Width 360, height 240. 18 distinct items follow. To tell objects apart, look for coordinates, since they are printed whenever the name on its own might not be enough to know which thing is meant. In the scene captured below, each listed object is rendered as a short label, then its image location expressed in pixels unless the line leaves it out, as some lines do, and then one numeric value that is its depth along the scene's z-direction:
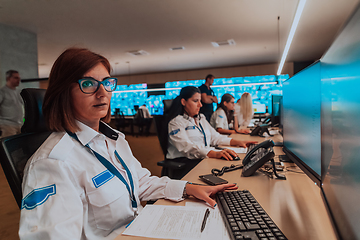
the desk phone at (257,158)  1.30
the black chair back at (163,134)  2.34
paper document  0.74
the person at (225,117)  3.72
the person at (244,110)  4.75
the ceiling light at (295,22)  2.45
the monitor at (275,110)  3.21
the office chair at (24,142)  0.92
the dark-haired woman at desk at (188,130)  2.22
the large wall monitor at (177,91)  9.42
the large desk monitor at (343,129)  0.50
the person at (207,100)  4.48
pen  0.77
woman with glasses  0.71
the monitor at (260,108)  7.48
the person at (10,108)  4.21
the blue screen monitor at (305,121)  0.90
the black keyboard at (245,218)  0.67
